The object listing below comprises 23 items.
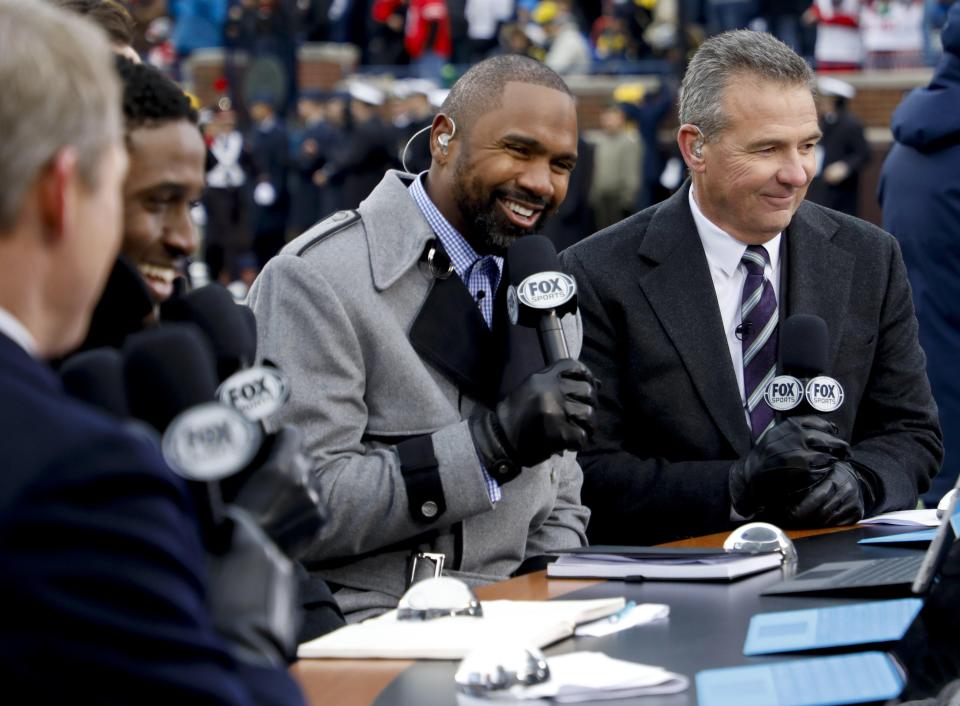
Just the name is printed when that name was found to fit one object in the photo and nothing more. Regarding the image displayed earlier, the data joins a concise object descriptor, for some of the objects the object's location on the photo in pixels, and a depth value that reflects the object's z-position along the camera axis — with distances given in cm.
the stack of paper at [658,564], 294
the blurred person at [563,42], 2092
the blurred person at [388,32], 2381
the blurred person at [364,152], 1922
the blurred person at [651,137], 1833
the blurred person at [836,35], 1758
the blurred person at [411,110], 1883
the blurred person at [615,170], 1870
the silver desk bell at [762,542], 313
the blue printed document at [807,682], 212
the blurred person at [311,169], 2078
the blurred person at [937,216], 595
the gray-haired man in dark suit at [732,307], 405
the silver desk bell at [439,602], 260
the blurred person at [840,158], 1528
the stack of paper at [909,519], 356
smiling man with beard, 324
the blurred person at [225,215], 1892
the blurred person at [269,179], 2053
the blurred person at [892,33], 1752
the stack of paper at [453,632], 244
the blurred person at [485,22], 2194
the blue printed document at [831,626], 239
